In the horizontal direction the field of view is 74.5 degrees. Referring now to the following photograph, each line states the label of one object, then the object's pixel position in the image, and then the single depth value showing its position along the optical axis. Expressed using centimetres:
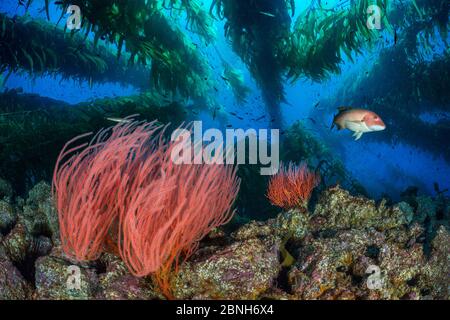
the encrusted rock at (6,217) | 347
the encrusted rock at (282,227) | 320
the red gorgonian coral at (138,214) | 238
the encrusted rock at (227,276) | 252
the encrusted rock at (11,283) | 242
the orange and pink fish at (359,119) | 407
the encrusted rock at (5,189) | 466
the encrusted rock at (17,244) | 292
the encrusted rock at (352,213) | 392
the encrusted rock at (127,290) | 242
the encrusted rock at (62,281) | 241
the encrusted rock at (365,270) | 257
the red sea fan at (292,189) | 479
